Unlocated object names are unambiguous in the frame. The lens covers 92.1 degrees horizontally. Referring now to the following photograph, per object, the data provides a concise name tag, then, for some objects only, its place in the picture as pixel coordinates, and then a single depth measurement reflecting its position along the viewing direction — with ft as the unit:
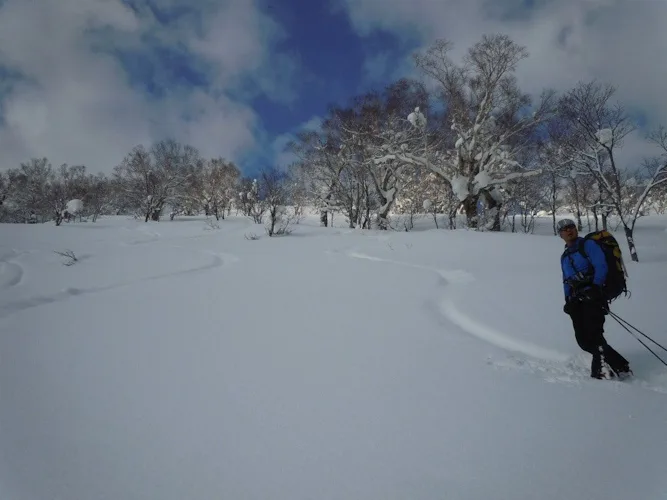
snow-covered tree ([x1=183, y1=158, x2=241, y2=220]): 115.83
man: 10.27
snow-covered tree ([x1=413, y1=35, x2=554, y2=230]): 50.06
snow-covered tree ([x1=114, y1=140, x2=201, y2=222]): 101.04
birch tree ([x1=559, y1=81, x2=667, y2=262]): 34.12
